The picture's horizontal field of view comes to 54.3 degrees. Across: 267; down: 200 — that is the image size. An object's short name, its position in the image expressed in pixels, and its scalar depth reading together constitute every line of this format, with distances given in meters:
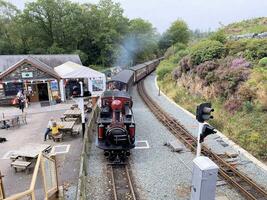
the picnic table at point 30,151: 10.47
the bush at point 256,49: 18.23
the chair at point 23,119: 17.34
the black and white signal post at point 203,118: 6.58
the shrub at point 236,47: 20.45
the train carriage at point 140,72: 32.34
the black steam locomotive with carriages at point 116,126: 10.73
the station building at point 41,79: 22.30
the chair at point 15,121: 16.50
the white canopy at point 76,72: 24.12
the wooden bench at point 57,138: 13.60
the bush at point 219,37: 25.27
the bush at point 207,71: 19.70
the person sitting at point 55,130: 13.69
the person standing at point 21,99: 19.20
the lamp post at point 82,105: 12.82
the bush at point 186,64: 24.53
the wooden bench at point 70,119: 16.02
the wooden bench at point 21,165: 10.15
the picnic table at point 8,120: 16.34
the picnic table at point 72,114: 16.59
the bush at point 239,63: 17.72
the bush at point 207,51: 21.91
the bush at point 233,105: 15.52
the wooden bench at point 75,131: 14.27
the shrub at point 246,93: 15.05
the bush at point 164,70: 33.12
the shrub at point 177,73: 27.08
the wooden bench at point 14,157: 10.73
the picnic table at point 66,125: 14.04
